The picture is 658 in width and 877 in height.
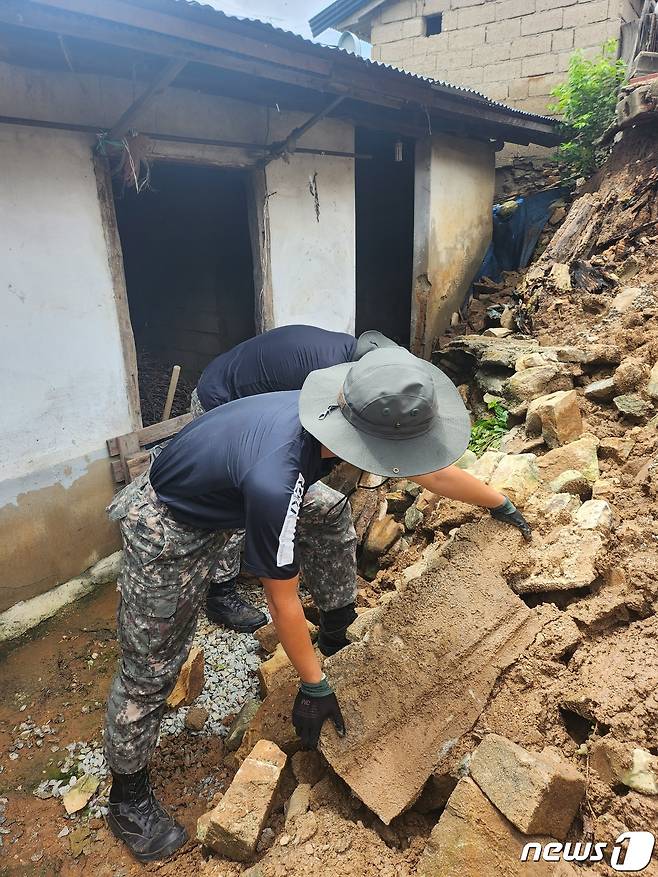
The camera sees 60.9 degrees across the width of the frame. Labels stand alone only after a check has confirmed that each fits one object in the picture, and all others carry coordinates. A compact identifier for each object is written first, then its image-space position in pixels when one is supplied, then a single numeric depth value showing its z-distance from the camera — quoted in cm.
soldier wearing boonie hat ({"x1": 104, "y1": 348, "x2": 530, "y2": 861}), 190
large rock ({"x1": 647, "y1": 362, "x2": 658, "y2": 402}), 363
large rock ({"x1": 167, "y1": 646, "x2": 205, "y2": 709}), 315
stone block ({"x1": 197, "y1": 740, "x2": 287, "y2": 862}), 210
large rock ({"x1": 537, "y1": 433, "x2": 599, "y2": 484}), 322
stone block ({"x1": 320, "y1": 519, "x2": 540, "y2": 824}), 213
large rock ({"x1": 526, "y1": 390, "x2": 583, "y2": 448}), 361
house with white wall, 338
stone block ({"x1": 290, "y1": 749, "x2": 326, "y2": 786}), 232
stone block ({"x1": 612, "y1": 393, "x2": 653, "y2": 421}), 361
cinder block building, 773
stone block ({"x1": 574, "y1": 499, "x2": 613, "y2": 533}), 262
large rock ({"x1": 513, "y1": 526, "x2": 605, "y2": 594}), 244
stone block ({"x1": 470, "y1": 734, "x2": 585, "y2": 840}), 170
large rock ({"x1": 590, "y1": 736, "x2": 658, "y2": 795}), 170
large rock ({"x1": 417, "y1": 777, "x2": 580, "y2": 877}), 169
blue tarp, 748
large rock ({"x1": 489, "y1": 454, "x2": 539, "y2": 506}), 302
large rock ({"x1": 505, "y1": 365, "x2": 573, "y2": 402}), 429
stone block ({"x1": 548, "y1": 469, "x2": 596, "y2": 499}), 307
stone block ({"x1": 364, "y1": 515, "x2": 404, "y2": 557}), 389
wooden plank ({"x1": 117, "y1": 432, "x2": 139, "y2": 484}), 427
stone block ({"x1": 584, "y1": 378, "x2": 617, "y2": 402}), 388
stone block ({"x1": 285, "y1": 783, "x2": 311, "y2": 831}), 215
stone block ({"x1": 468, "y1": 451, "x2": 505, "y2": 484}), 332
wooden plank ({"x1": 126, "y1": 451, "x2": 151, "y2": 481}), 430
